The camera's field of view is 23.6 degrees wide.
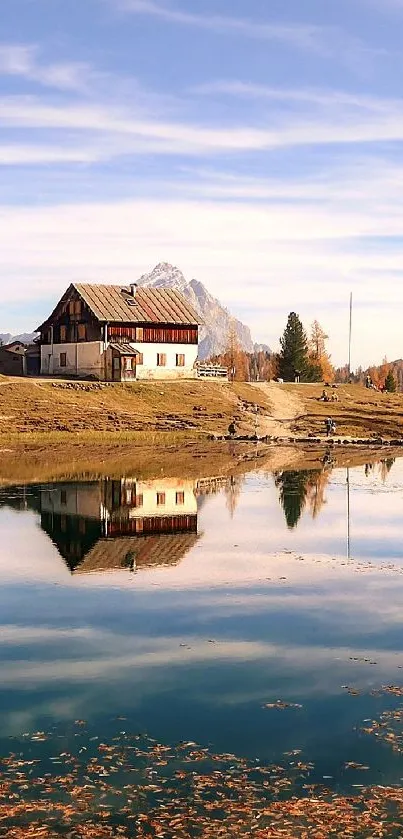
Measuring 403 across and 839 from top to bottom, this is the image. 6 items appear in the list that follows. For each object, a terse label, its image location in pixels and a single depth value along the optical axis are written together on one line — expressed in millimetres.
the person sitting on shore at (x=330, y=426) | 89756
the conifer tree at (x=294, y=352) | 129500
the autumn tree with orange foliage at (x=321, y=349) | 165125
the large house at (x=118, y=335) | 101000
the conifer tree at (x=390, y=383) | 140375
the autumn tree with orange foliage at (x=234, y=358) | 175500
